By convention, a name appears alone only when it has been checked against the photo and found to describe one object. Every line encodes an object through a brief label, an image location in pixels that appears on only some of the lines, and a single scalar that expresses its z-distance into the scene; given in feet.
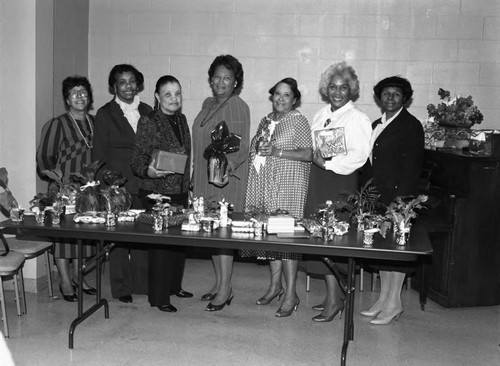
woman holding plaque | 15.28
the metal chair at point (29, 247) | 16.14
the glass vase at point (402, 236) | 12.71
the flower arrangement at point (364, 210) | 13.53
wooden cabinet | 17.29
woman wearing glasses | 16.98
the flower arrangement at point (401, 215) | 12.76
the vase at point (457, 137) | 18.33
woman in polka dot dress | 15.87
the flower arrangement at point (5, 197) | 14.21
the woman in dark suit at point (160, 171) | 15.92
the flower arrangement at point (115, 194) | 14.12
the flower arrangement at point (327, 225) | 13.20
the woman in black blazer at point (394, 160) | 16.07
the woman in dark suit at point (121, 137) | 17.06
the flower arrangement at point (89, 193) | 14.35
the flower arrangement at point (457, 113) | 18.54
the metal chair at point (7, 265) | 14.89
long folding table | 12.51
